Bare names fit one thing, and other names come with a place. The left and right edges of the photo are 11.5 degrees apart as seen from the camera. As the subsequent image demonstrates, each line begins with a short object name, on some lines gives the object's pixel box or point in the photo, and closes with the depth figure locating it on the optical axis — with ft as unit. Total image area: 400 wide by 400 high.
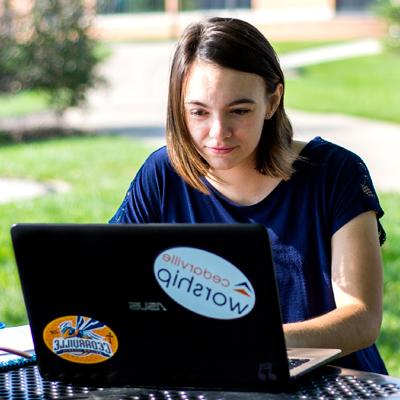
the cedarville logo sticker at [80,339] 9.14
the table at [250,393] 9.03
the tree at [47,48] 47.62
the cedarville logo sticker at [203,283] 8.90
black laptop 8.85
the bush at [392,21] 89.61
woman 10.16
